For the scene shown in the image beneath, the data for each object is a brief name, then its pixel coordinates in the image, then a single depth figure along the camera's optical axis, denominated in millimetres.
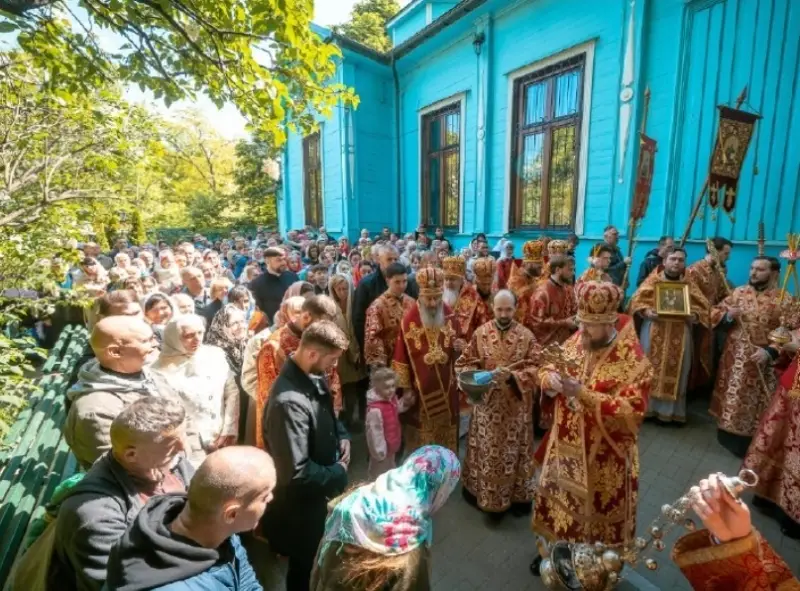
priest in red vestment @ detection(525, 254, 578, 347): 4891
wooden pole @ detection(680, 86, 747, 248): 5285
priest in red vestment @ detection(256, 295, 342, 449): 3203
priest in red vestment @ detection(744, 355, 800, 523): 3359
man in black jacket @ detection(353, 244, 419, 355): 5205
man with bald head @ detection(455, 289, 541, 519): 3529
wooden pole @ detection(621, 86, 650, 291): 6562
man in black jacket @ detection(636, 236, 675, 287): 6560
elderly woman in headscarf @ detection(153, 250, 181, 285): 6945
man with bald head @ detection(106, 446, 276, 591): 1271
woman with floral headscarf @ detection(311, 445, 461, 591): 1633
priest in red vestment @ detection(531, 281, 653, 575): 2648
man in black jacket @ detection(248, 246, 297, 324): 5707
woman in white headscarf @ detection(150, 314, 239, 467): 2865
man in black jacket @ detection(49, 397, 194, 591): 1481
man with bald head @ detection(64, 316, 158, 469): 2002
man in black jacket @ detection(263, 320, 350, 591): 2209
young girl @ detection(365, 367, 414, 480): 3279
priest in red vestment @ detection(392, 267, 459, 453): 3971
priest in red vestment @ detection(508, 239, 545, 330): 6063
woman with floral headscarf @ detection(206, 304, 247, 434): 4018
